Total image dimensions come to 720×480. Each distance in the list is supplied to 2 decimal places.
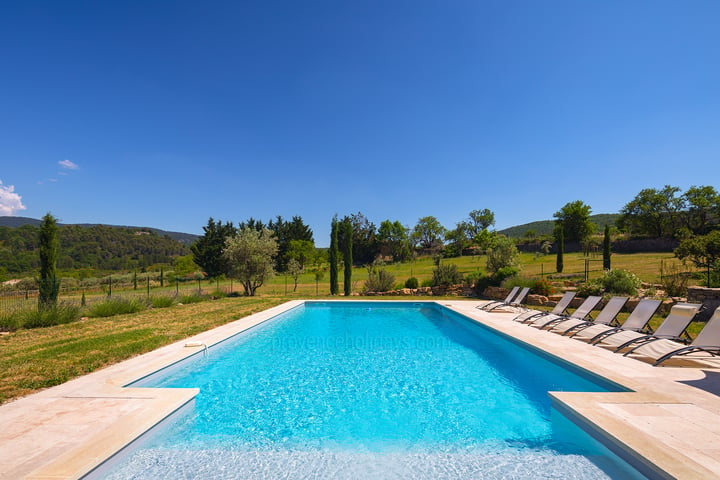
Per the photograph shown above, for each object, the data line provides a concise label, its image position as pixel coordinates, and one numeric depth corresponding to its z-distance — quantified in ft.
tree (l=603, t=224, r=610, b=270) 66.18
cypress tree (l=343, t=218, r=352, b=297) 60.75
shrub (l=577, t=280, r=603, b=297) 35.01
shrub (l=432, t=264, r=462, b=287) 57.98
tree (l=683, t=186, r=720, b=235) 131.75
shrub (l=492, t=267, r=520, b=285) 49.49
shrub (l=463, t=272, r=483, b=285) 55.77
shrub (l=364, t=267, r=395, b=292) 60.90
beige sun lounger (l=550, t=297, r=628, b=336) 22.30
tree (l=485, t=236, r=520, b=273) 57.88
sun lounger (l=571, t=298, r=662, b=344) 19.69
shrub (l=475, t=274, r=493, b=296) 52.60
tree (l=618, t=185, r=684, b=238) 138.10
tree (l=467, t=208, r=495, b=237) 239.91
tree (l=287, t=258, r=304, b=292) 70.29
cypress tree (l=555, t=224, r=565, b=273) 75.25
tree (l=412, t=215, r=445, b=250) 237.86
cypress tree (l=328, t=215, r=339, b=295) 62.13
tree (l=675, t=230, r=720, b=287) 35.78
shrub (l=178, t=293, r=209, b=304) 46.18
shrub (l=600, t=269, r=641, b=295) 33.99
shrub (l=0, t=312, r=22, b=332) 27.14
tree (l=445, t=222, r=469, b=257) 228.22
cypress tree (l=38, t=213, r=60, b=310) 33.14
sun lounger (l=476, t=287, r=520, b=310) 38.09
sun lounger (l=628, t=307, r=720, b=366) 14.43
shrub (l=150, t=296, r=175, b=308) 41.11
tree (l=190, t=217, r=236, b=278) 124.98
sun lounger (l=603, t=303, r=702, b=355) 16.86
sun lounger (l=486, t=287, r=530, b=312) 36.09
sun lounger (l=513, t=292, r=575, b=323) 28.32
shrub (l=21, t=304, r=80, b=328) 28.37
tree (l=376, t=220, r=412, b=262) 192.44
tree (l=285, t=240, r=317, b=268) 153.03
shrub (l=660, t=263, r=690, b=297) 33.41
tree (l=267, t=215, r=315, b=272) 165.89
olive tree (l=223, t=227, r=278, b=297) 58.75
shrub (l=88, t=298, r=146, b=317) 34.32
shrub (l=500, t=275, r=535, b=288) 44.73
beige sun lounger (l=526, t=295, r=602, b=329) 25.79
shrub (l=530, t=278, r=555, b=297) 42.32
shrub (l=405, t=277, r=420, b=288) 59.98
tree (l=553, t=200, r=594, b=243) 148.97
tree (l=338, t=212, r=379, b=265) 178.81
